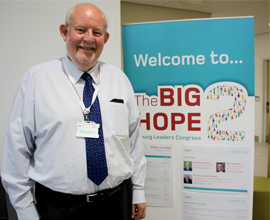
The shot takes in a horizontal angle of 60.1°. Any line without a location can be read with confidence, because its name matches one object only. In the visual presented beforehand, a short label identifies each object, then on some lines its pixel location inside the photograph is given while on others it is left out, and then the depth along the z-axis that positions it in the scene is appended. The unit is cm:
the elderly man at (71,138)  119
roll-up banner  173
